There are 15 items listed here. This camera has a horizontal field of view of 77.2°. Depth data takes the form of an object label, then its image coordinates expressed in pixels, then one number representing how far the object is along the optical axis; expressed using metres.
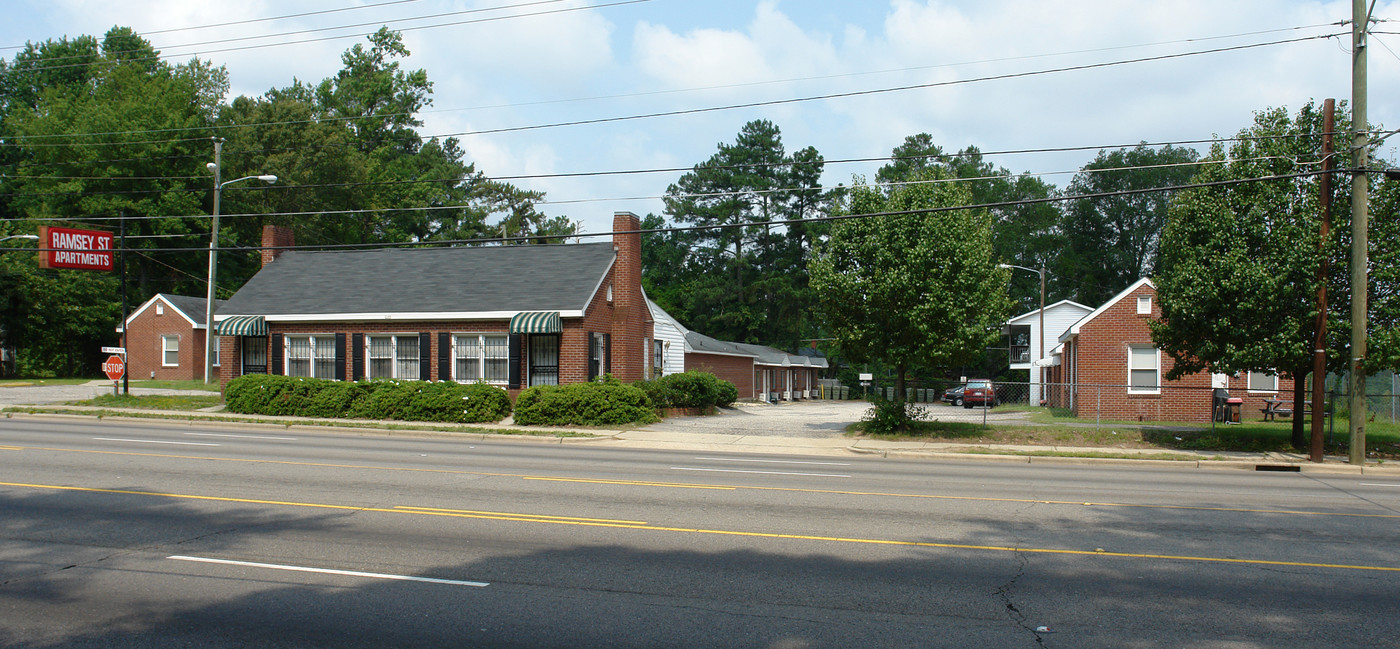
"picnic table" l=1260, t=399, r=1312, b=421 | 28.08
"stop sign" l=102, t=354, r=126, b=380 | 27.47
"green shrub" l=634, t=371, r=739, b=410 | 27.98
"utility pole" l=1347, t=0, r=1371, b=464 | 17.77
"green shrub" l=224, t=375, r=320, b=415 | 26.17
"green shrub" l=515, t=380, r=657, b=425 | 24.38
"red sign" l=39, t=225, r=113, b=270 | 39.09
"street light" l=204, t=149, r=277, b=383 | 29.61
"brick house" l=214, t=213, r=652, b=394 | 26.80
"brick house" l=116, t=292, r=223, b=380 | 41.16
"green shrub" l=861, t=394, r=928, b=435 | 22.92
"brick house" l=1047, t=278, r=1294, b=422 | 28.67
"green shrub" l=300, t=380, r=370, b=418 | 25.70
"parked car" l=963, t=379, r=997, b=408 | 45.75
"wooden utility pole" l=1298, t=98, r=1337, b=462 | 18.62
